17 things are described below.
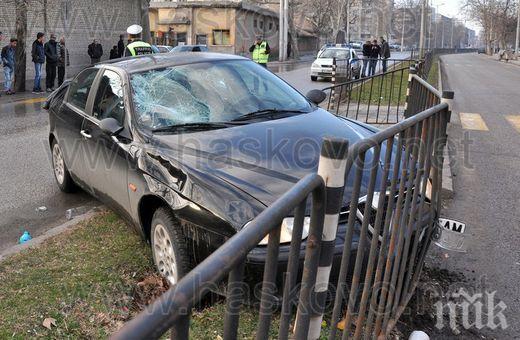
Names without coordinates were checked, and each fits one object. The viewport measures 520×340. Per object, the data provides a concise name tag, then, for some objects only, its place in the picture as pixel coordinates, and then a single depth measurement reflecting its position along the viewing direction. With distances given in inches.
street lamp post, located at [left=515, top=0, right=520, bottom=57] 2463.1
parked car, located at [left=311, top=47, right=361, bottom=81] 899.4
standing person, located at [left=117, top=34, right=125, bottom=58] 1033.2
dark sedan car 134.9
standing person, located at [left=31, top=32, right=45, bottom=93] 687.7
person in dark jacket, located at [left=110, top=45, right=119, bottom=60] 1021.8
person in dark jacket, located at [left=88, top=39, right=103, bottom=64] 940.0
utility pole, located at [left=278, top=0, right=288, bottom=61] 1791.3
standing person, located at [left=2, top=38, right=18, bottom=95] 661.9
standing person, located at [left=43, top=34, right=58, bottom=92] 700.0
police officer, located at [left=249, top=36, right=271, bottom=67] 721.6
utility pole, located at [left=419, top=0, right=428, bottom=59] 1392.7
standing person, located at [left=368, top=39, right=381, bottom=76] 970.9
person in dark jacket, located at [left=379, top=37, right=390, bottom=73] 1019.9
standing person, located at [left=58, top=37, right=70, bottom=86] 724.7
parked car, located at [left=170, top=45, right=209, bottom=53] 899.9
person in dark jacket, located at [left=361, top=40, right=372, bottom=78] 990.2
